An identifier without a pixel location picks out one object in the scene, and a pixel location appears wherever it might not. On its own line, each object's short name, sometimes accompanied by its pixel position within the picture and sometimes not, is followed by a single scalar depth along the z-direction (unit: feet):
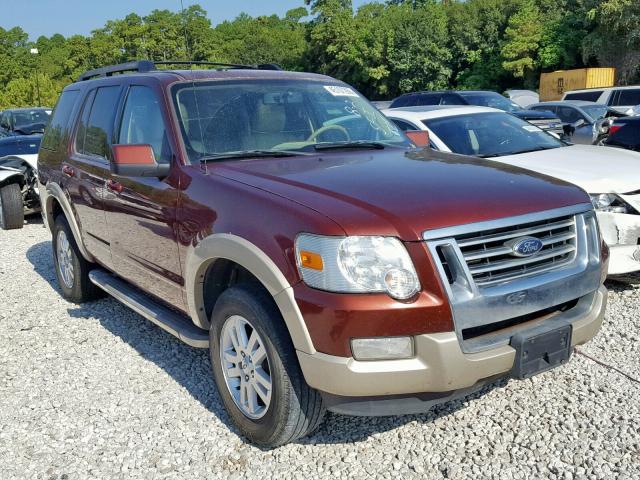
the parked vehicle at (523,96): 85.81
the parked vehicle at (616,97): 56.44
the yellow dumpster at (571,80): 98.63
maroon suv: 8.73
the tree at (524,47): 126.52
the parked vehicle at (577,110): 49.66
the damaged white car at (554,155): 16.06
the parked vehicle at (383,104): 74.65
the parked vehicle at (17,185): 30.53
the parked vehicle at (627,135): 28.22
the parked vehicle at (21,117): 56.65
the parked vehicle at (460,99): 51.57
